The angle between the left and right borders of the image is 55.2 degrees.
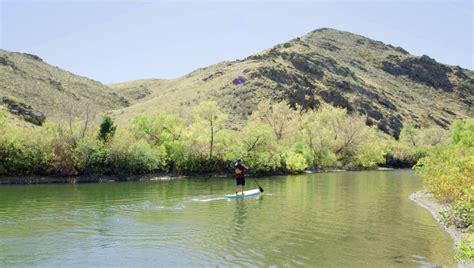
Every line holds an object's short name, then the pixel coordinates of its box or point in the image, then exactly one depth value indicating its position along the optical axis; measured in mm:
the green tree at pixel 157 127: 70438
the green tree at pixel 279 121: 86688
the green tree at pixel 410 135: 132750
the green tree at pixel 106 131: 62406
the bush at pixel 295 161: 72875
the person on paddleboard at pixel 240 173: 39375
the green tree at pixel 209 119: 70000
